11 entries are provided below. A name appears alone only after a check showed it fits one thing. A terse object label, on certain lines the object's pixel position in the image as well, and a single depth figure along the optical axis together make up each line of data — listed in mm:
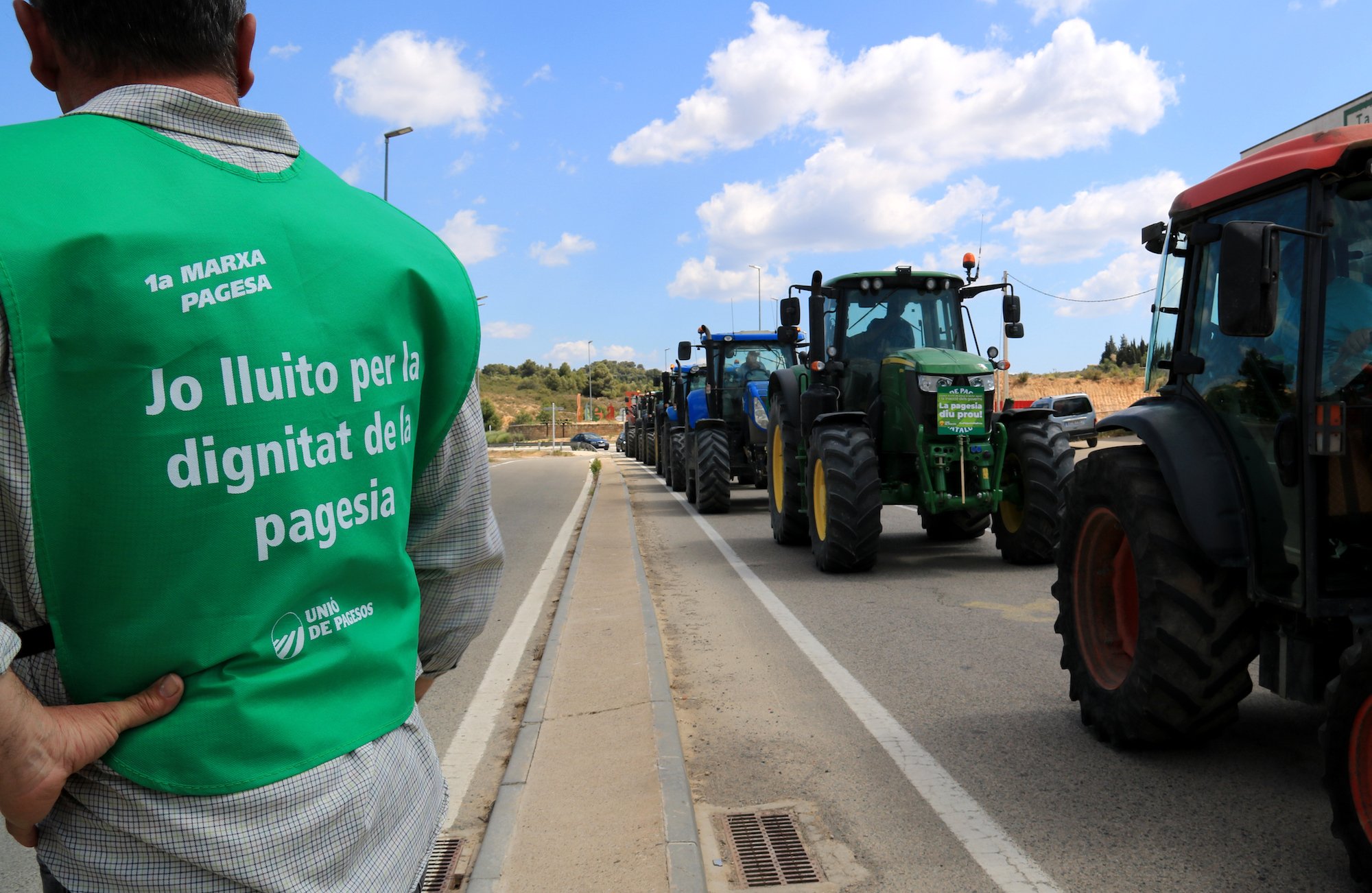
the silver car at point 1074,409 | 23531
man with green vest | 1225
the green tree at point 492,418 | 92625
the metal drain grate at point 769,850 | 3645
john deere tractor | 9617
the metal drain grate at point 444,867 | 3622
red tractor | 3850
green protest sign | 9758
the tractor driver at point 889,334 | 11109
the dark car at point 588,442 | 72875
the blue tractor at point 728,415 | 16516
